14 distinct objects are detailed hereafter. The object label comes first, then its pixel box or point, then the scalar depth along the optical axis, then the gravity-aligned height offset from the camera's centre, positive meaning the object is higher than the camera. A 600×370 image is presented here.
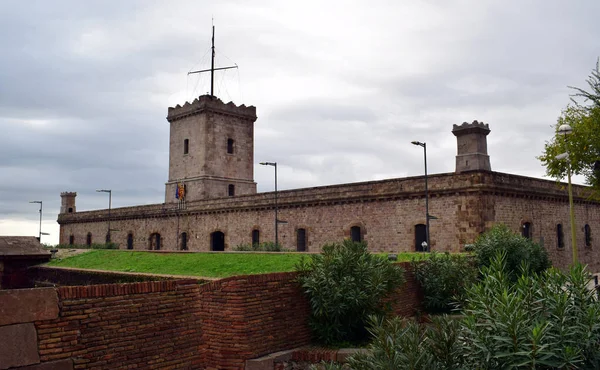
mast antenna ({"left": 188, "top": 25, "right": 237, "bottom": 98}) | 46.81 +16.70
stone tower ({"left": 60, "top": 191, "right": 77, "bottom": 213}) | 58.73 +5.66
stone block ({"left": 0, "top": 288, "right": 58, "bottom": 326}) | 6.52 -0.66
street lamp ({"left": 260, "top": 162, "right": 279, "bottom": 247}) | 30.61 +1.76
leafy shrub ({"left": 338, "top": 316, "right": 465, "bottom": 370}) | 4.84 -0.97
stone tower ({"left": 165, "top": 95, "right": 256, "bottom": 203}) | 42.22 +8.59
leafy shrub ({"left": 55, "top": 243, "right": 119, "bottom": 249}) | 38.79 +0.50
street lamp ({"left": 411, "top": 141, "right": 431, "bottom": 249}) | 24.05 +2.15
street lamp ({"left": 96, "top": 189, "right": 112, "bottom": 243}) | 48.47 +5.16
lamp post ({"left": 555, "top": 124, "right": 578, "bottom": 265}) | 17.44 +4.00
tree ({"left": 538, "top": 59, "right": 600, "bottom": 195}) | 24.72 +5.29
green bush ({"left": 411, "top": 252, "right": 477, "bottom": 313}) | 13.77 -0.79
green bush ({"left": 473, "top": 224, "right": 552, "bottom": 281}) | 16.47 +0.01
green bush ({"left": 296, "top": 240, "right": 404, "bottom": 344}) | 10.04 -0.79
